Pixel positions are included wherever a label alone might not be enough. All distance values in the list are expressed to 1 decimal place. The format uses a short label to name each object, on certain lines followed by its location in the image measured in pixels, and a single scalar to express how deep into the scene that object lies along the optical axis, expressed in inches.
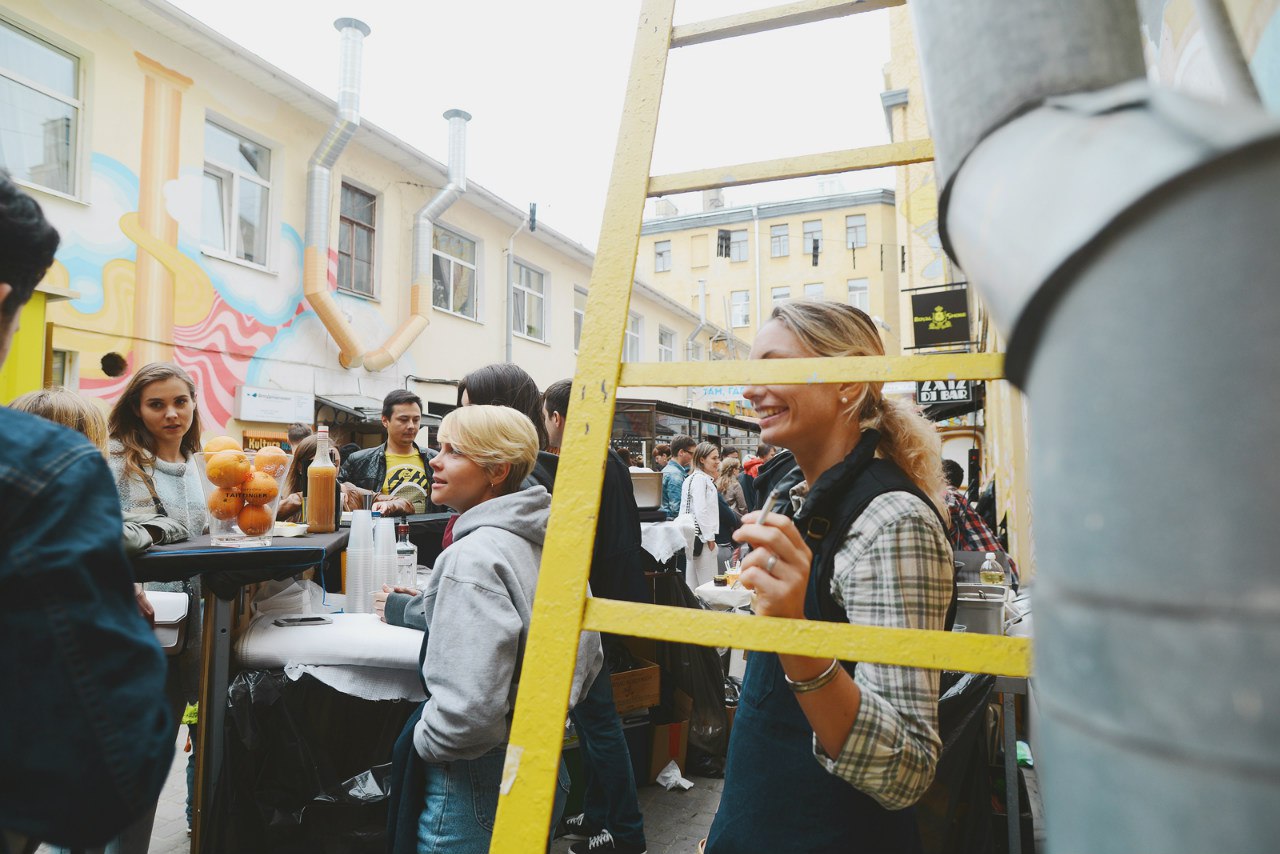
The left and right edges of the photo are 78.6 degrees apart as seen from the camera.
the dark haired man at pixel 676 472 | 337.7
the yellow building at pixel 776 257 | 1315.2
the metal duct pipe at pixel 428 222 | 538.3
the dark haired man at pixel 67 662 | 35.3
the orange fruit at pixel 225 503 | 99.4
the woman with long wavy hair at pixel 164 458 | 111.7
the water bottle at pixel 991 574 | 146.6
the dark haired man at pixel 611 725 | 132.7
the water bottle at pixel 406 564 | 127.0
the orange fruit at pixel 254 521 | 100.4
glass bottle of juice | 119.0
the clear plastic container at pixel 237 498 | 99.3
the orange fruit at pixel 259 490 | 100.4
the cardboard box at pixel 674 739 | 164.7
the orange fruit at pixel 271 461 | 108.0
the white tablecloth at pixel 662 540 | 200.9
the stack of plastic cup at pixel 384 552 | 120.2
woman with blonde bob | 78.9
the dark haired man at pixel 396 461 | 195.2
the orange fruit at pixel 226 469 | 98.8
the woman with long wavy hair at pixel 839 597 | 45.1
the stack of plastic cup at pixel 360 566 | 117.3
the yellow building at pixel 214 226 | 340.5
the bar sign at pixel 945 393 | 409.4
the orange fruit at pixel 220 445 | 104.3
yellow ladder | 37.1
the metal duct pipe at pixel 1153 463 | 17.4
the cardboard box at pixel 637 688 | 157.2
